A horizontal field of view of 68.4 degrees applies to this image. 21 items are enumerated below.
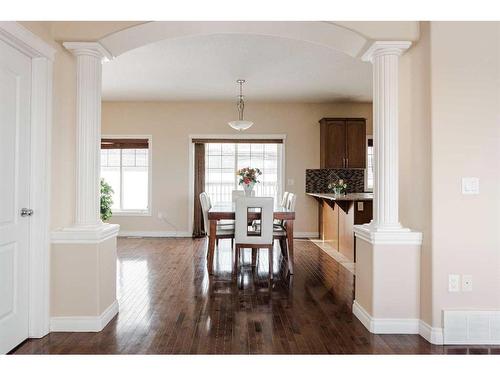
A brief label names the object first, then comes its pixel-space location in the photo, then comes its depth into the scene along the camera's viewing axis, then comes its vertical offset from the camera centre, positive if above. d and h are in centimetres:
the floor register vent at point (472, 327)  247 -93
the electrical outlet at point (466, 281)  251 -62
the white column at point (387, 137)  271 +39
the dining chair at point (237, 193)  600 -6
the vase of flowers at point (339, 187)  627 +5
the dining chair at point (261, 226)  396 -40
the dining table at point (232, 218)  423 -34
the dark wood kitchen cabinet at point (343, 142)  691 +90
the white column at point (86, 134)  271 +41
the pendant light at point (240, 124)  576 +103
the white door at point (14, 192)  229 -2
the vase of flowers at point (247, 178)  512 +16
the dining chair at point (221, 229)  448 -49
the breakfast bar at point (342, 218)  485 -42
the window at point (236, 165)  741 +49
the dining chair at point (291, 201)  489 -16
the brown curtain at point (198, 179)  722 +20
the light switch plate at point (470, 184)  250 +4
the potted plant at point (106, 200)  644 -20
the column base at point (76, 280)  265 -66
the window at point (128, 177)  729 +24
